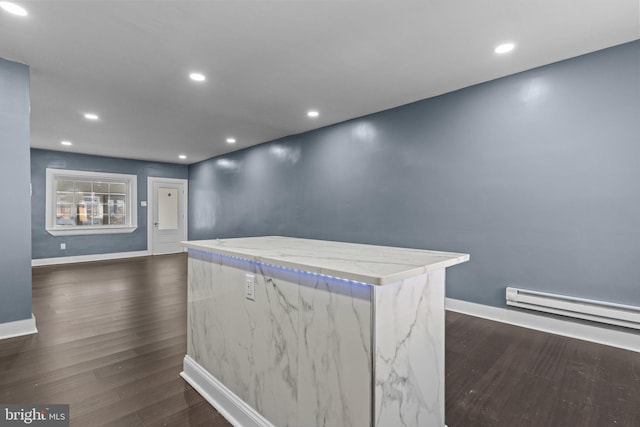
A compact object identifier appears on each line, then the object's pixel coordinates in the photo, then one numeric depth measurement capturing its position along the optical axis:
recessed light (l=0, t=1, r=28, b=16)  1.93
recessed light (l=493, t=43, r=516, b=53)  2.46
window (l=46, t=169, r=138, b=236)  6.50
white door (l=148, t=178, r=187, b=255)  7.78
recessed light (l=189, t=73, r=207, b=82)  2.94
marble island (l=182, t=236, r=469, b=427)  1.12
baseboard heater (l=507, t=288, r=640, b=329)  2.42
